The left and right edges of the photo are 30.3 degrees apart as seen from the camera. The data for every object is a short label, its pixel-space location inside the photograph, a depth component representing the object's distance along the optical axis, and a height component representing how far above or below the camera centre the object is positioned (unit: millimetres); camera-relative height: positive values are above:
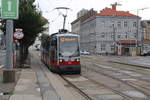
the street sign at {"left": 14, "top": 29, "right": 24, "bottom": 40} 19938 +981
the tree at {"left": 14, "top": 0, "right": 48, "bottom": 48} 28172 +2969
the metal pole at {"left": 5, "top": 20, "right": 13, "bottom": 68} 13876 +329
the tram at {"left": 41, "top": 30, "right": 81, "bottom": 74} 20391 -362
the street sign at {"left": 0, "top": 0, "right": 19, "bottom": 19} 13719 +1946
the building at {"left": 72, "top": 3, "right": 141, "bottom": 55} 82662 +5825
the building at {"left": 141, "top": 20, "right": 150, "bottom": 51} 92188 +4082
